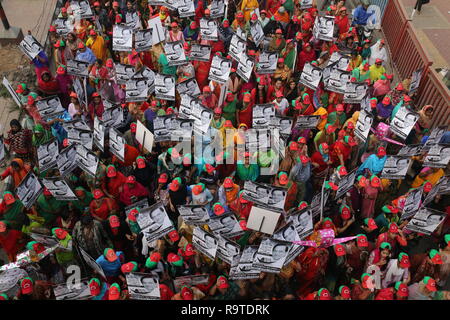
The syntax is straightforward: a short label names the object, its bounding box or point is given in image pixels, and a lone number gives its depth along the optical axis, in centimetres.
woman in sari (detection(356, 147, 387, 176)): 702
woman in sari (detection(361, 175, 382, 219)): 668
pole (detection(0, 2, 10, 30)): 1194
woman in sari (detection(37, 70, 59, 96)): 873
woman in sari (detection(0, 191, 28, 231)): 641
